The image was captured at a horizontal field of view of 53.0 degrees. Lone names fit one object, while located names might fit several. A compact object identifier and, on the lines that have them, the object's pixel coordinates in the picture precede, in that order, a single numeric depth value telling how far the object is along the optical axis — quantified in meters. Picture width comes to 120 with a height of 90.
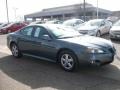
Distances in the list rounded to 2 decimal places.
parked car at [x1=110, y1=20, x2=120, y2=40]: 7.12
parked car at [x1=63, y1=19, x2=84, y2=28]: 10.66
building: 32.96
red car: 14.25
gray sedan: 3.49
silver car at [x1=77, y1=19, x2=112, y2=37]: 8.10
